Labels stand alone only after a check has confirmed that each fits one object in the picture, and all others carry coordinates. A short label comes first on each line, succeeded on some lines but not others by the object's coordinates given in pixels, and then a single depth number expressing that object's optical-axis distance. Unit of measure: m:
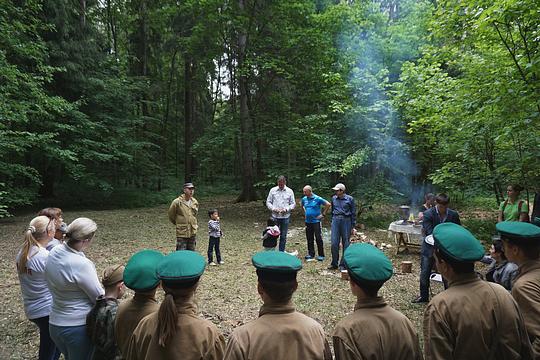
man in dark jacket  5.24
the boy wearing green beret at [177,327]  1.82
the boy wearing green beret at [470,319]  1.91
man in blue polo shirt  8.02
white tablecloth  8.36
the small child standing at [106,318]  2.44
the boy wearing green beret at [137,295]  2.23
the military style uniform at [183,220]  6.91
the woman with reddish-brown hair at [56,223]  4.08
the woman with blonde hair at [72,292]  2.54
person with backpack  6.36
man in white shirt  8.19
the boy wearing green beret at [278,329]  1.72
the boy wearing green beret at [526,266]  2.22
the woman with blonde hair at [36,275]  3.12
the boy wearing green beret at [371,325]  1.79
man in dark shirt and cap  7.21
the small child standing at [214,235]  7.54
